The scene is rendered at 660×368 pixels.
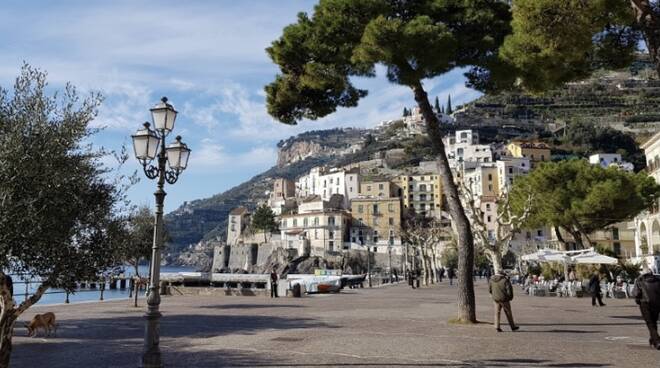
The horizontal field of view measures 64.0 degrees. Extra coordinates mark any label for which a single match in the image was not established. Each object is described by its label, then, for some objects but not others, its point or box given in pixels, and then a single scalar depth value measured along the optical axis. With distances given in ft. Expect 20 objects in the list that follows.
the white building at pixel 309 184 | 514.68
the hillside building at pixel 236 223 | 461.37
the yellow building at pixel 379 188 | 386.09
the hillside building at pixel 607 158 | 359.66
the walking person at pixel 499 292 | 41.68
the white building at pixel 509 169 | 357.00
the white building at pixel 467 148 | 435.53
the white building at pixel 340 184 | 440.94
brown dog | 42.39
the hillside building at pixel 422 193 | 401.29
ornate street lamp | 26.40
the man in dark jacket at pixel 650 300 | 34.14
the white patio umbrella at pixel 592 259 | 84.20
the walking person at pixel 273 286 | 95.04
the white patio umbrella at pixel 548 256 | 87.76
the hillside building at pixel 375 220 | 357.20
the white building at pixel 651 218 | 153.79
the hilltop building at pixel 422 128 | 596.33
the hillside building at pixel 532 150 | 418.92
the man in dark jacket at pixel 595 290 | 72.79
